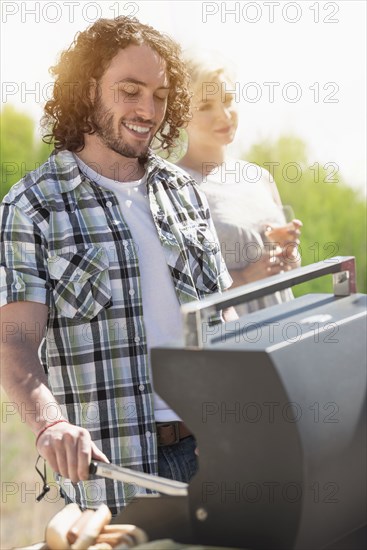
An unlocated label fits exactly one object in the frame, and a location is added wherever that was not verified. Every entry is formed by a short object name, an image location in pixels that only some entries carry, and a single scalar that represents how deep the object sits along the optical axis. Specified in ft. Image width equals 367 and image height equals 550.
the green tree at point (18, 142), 36.67
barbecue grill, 8.99
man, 14.39
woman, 21.48
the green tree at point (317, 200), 39.34
